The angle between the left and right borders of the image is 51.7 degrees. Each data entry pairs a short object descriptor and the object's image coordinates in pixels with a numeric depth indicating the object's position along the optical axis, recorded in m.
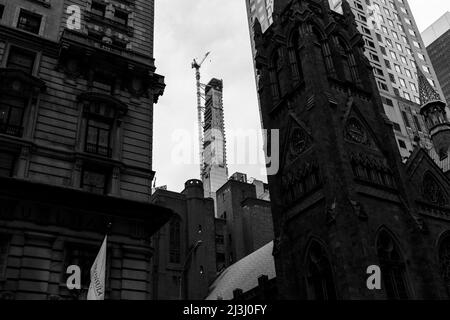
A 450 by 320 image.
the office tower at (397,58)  79.69
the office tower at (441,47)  147.88
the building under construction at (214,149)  170.07
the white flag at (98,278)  15.23
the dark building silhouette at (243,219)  69.56
